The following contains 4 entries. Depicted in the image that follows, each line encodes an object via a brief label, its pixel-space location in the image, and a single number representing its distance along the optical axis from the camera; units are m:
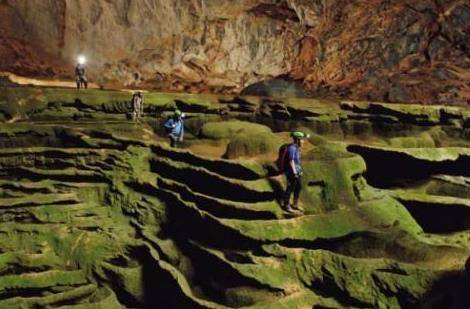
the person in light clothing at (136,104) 19.77
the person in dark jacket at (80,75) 22.33
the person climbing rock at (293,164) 12.40
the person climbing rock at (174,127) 16.95
